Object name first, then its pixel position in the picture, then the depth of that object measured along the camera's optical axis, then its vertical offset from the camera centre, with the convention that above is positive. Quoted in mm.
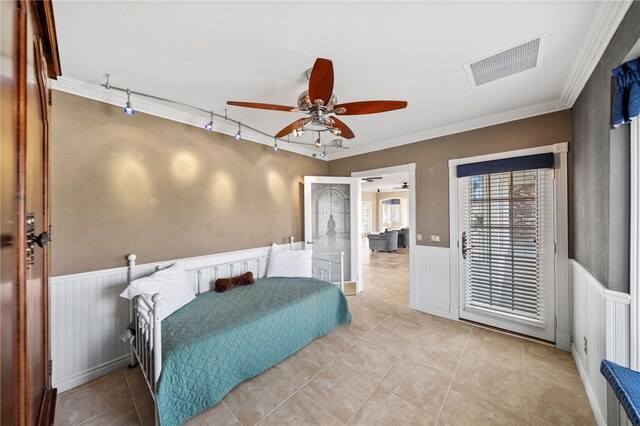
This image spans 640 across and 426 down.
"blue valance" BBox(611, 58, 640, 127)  1402 +677
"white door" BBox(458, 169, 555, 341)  2781 -473
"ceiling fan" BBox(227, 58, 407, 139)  1615 +802
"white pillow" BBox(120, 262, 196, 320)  2160 -686
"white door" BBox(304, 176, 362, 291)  4418 -219
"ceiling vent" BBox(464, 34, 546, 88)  1838 +1191
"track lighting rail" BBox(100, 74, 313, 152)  2223 +1124
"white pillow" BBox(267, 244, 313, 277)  3536 -740
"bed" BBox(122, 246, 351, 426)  1717 -1049
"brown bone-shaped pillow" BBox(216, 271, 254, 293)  2930 -843
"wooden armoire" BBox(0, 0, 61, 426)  569 -3
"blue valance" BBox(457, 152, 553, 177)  2715 +539
